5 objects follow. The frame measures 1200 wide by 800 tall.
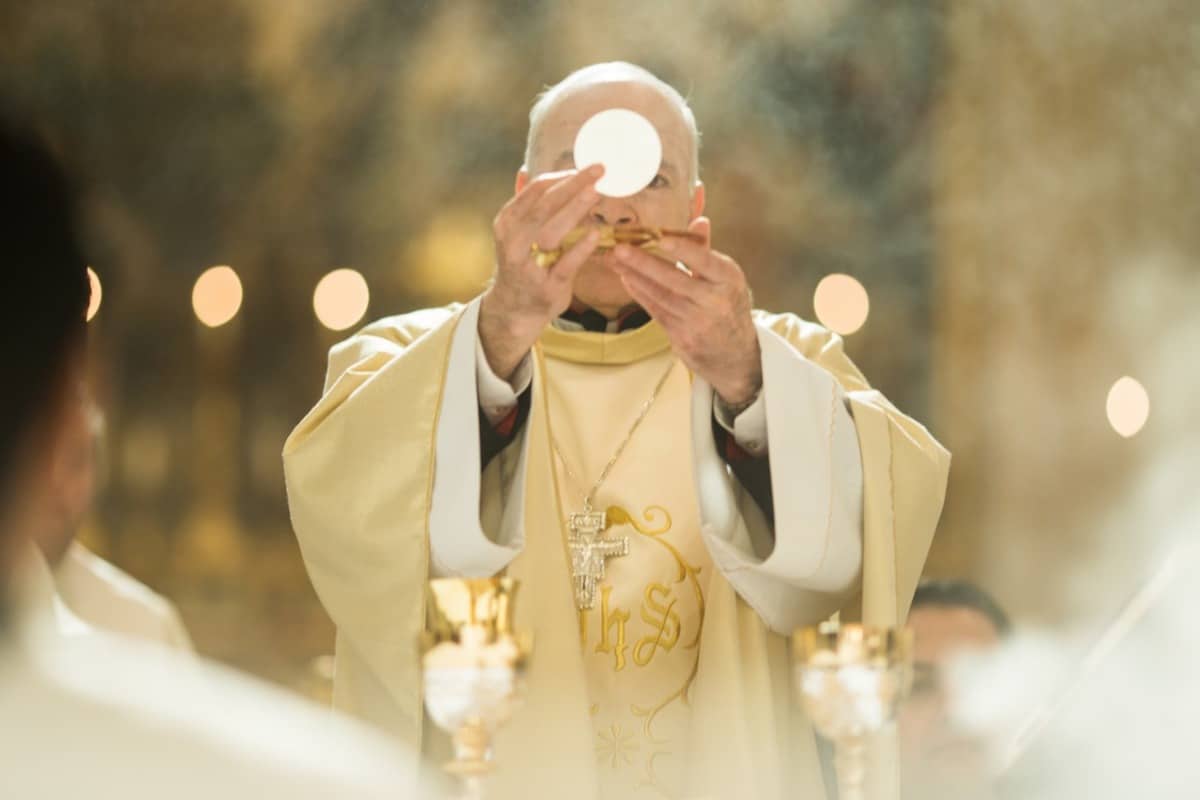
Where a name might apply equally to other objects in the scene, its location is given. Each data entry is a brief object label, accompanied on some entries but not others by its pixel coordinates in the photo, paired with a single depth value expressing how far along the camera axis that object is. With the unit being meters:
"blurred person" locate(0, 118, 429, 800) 4.69
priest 8.72
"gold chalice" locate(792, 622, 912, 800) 8.32
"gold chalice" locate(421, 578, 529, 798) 8.27
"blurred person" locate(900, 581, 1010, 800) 9.36
